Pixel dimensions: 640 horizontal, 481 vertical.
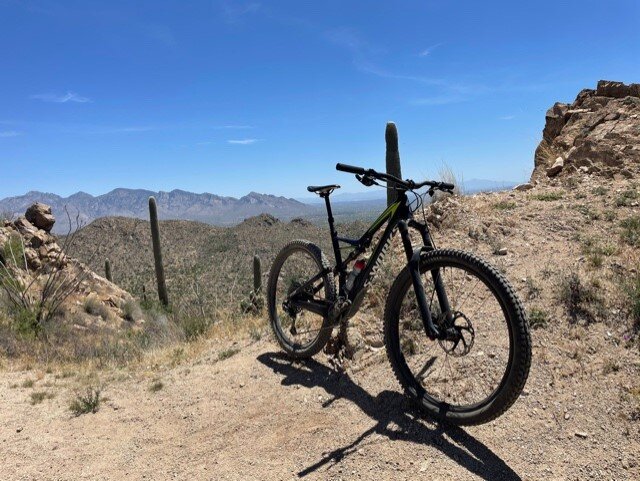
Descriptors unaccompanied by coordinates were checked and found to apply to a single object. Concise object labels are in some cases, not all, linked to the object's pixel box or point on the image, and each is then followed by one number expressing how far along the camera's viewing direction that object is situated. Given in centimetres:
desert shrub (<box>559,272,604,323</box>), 406
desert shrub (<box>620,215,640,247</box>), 527
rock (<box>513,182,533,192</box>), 831
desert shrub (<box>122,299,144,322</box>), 1419
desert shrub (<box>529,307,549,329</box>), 411
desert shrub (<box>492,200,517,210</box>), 701
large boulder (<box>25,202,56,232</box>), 1466
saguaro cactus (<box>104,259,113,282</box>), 2077
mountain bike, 296
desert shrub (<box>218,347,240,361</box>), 521
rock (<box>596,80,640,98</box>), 955
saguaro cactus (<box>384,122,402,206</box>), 925
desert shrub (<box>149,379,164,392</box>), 467
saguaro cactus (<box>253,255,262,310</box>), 1402
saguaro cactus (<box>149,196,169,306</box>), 1753
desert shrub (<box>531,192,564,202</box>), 718
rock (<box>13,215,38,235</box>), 1360
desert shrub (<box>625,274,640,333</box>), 384
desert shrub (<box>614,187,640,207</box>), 638
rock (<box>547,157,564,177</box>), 882
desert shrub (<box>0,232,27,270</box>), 1114
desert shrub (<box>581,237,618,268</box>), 484
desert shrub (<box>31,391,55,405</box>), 465
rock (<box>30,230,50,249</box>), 1354
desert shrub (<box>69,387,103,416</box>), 435
